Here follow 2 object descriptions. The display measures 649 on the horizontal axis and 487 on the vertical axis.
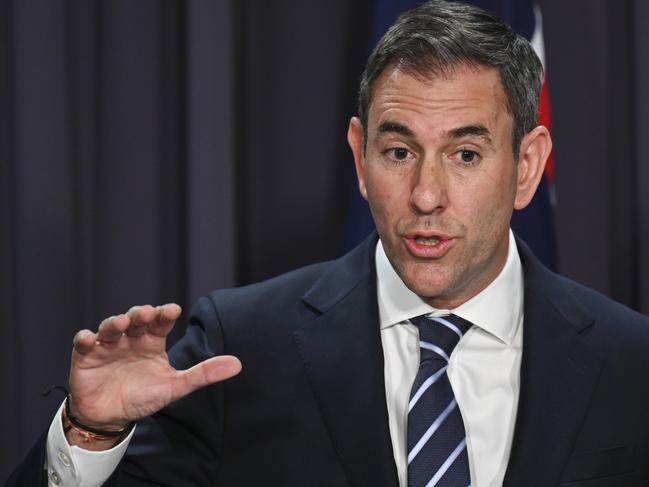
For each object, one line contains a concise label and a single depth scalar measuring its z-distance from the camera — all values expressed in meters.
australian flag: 4.09
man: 3.72
